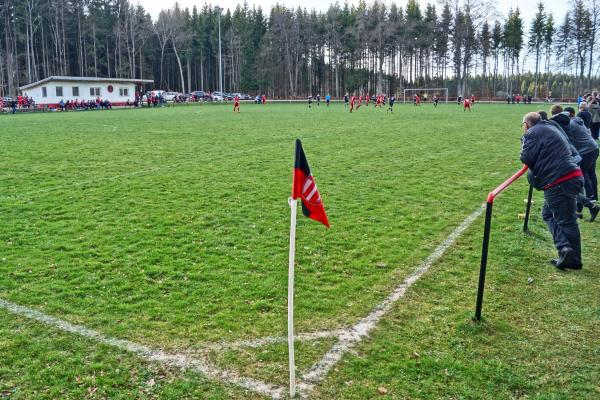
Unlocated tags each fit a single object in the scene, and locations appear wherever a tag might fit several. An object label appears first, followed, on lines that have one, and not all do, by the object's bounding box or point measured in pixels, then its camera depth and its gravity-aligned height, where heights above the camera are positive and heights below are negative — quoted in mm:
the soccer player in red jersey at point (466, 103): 47503 +1803
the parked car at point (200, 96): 72538 +4383
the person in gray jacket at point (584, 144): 9625 -430
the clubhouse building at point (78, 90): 55750 +4347
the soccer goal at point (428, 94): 79062 +5001
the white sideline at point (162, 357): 4316 -2089
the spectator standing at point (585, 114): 14008 +185
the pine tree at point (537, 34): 98625 +16884
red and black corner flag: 4117 -526
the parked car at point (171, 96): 72250 +4584
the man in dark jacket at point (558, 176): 6699 -715
